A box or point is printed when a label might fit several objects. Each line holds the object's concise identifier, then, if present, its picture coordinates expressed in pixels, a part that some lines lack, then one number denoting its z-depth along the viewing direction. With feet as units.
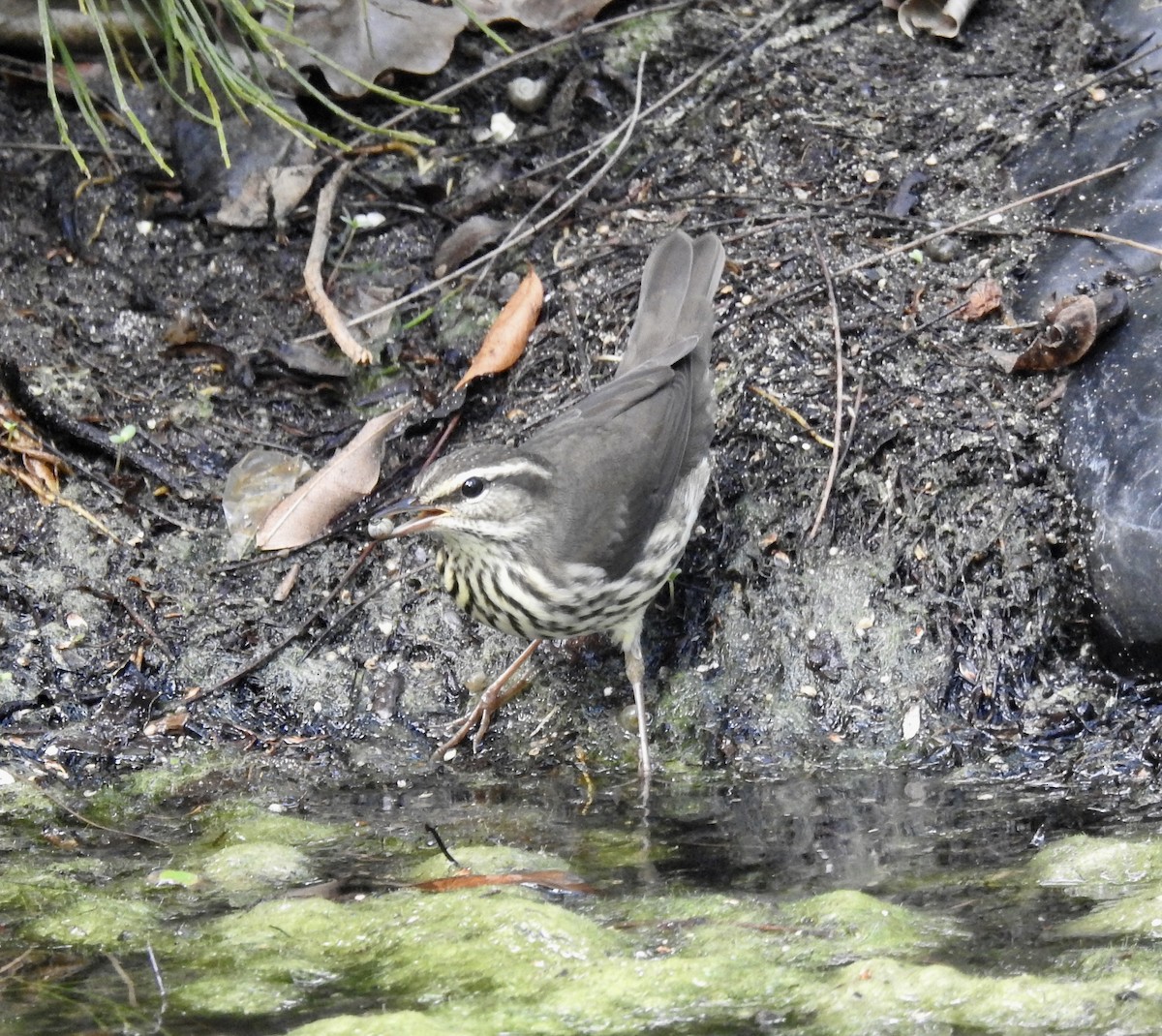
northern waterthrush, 31.37
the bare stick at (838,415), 36.09
